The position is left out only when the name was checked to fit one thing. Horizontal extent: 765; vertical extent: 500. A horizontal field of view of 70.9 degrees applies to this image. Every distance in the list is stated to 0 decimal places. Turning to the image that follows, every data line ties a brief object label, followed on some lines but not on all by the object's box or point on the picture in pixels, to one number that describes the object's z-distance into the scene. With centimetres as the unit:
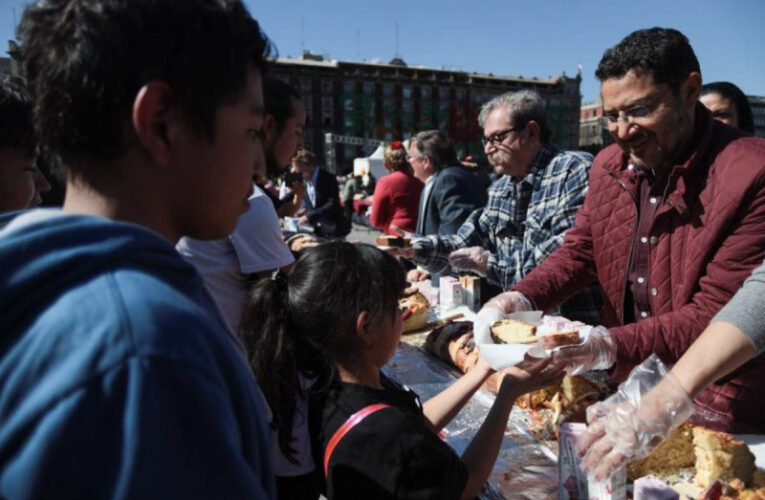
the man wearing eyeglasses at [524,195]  277
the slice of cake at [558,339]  161
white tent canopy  1855
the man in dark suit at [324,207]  685
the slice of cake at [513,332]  173
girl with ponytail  130
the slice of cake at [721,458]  134
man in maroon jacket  160
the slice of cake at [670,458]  147
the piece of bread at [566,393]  185
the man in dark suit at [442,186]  457
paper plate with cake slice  156
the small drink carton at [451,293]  334
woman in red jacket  561
